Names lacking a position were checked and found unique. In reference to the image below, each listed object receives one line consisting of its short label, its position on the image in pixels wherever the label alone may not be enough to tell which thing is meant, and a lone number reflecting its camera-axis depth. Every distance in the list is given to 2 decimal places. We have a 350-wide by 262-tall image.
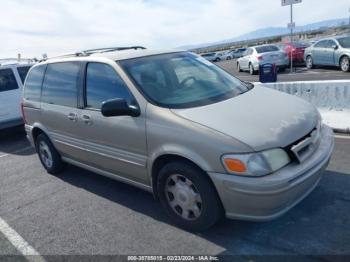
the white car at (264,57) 17.36
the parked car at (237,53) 46.92
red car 18.57
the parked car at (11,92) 8.79
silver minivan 3.09
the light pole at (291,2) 13.06
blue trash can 10.91
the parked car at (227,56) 46.50
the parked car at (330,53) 14.22
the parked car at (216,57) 47.12
